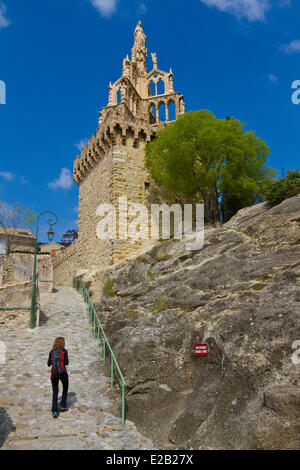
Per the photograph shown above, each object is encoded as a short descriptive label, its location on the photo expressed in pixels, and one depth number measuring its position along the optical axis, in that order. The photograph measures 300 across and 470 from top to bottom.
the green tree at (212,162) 19.11
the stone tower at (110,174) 21.53
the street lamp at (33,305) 12.69
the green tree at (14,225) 30.50
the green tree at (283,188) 15.07
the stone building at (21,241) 41.88
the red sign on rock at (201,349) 7.29
